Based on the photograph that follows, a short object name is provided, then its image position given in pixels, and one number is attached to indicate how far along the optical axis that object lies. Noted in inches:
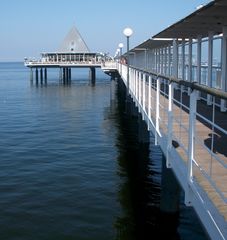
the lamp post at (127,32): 743.4
